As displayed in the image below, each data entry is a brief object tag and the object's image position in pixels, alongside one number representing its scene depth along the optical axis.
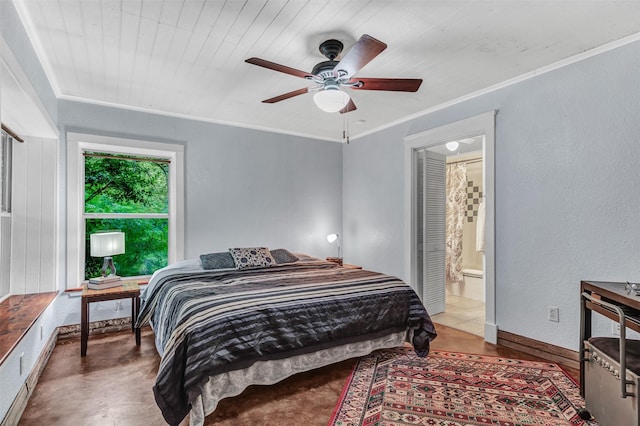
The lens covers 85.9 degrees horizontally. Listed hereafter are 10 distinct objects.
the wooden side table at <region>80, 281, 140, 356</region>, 2.87
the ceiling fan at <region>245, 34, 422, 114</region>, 2.06
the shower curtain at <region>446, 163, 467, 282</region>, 5.53
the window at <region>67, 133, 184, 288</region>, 3.46
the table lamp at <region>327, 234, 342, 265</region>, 4.45
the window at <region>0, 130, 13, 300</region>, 2.75
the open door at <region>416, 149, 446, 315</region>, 4.20
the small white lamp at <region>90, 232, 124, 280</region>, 3.17
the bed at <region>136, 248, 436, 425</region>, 1.90
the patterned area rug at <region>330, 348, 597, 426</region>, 1.97
